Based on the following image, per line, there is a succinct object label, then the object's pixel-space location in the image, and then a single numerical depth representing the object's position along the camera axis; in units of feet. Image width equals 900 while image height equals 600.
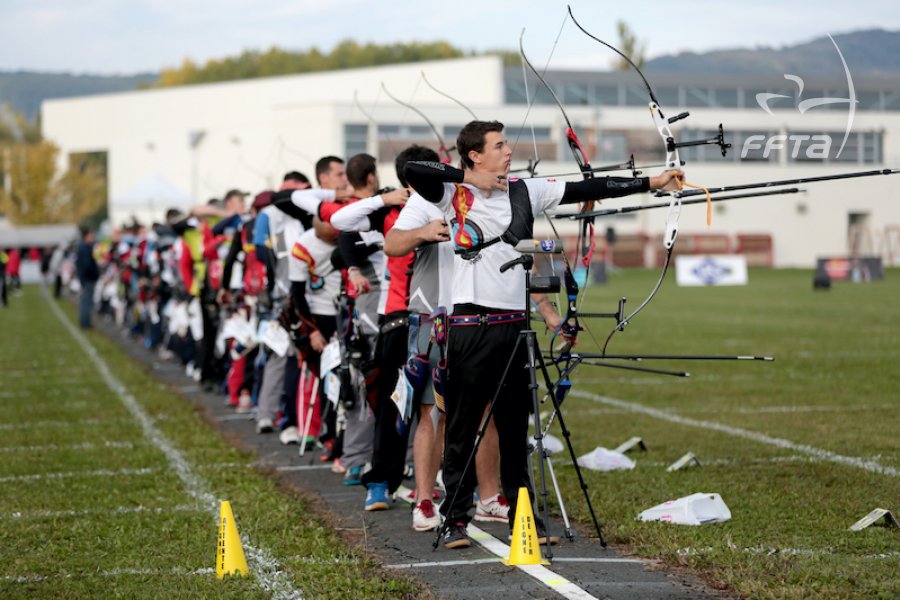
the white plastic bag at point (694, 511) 46.57
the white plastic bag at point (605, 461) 59.72
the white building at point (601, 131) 407.23
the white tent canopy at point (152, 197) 231.09
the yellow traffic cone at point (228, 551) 40.68
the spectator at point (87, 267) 182.29
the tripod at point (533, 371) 42.16
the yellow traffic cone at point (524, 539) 41.34
